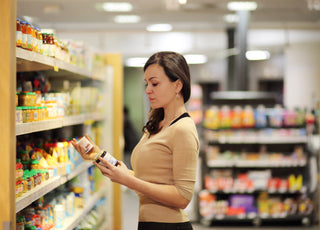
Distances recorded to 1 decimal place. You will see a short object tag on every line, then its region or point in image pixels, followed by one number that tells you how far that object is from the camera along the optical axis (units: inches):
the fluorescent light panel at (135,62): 536.4
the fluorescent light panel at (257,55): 509.8
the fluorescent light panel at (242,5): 286.8
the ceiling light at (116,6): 298.5
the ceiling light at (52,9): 309.9
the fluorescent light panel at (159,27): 394.6
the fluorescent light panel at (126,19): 352.9
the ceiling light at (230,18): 343.4
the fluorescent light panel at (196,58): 497.9
